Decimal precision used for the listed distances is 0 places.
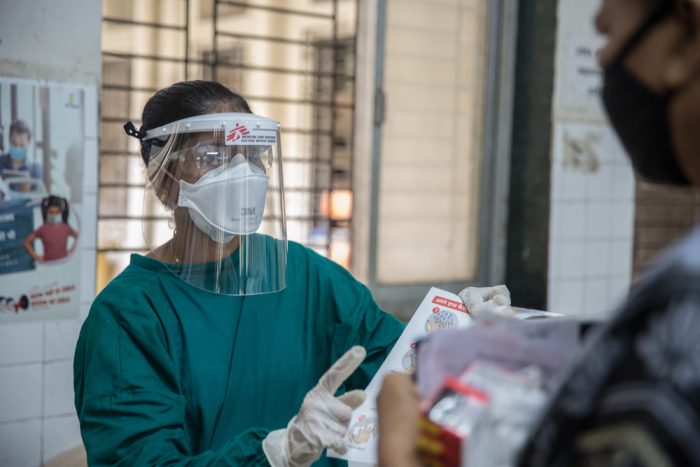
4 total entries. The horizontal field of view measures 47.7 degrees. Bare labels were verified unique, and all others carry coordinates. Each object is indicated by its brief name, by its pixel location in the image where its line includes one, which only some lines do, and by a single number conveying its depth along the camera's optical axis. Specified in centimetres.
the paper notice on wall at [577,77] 357
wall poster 239
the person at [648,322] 59
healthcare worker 141
